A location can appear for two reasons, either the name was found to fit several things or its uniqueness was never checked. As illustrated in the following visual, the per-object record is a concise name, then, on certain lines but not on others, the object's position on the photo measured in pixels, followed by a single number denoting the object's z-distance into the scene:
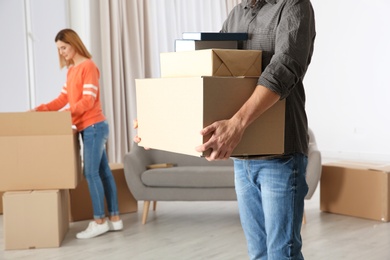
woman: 3.84
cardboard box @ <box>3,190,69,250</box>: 3.70
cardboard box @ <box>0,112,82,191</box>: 3.67
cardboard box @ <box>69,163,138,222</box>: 4.39
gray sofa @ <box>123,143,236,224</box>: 4.17
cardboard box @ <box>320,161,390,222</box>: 4.21
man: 1.53
